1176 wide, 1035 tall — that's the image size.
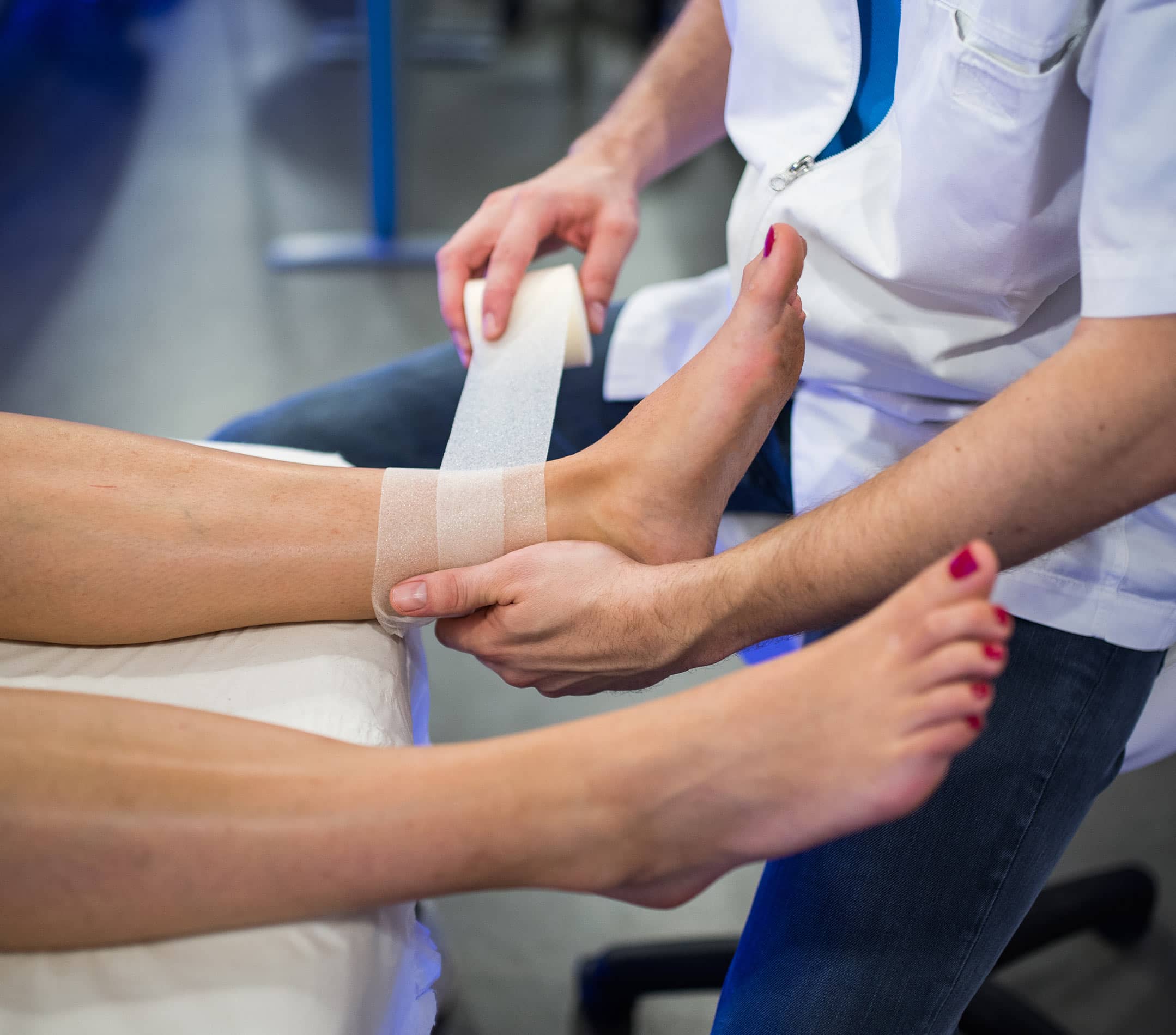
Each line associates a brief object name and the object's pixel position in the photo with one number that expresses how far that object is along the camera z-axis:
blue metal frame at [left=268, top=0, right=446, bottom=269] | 2.23
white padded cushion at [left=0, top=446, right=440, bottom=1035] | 0.58
